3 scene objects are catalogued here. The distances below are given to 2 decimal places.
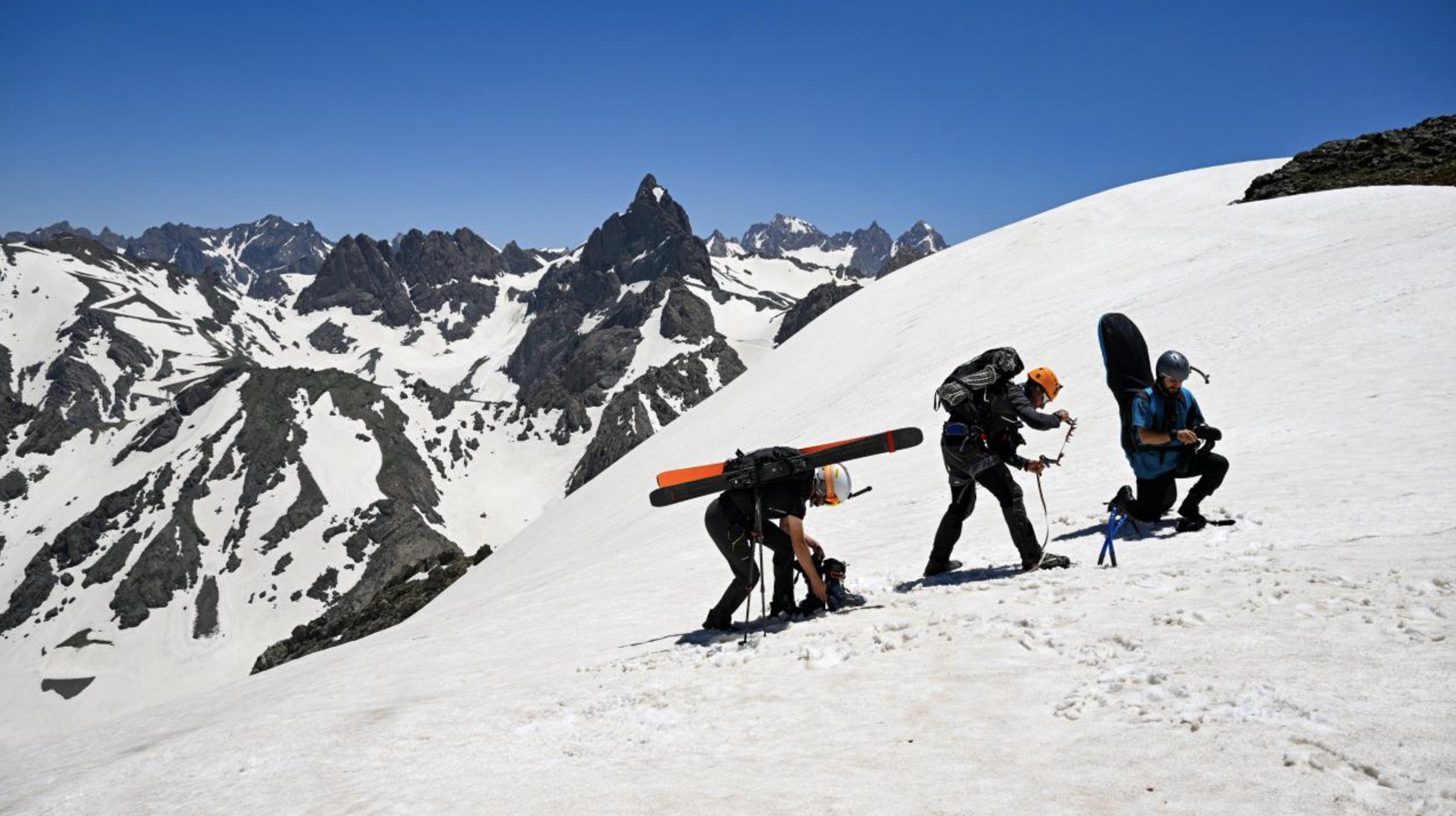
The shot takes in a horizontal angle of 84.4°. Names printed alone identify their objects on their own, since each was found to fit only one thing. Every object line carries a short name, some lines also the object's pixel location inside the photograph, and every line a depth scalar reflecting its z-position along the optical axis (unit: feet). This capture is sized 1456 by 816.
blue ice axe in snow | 29.09
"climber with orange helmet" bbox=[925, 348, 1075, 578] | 30.32
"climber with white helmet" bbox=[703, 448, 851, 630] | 28.84
